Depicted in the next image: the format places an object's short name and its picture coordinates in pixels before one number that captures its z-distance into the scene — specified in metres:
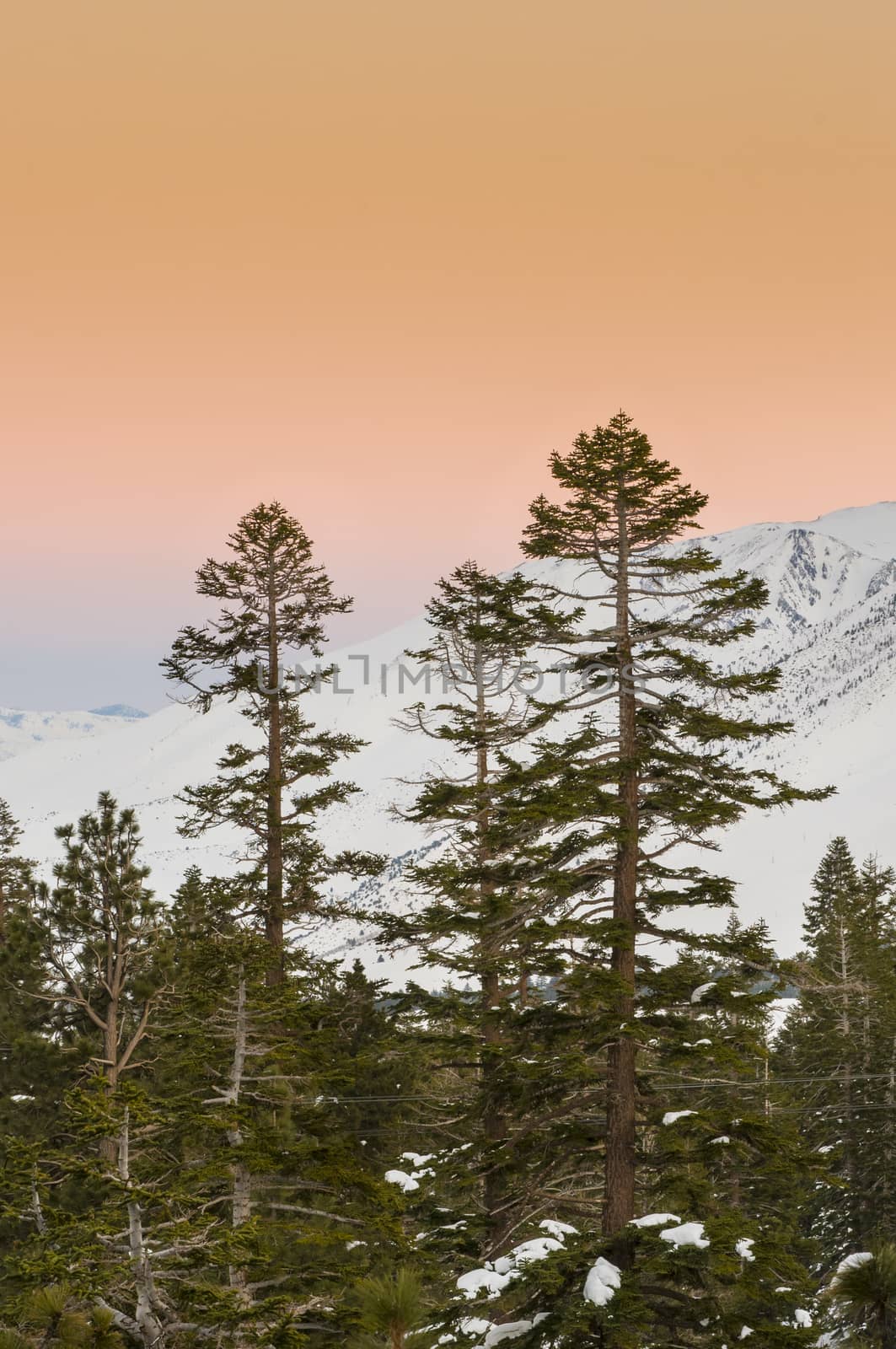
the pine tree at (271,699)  22.75
